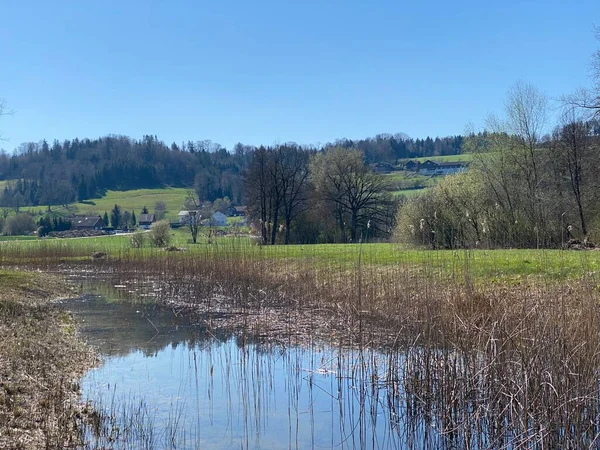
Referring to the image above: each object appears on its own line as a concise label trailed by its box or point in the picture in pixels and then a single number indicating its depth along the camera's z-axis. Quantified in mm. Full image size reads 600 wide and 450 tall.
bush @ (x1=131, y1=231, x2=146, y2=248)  41781
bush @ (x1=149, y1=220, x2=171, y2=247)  41188
